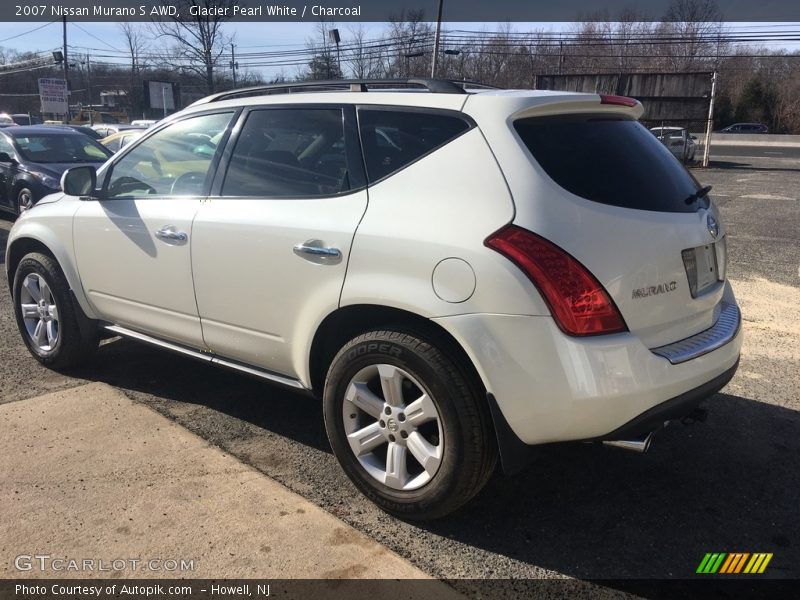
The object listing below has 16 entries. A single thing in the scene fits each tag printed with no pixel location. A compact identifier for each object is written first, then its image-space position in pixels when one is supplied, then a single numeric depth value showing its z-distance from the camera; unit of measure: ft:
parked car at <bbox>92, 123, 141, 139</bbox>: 100.83
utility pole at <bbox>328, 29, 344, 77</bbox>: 115.50
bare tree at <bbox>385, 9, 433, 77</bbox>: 121.70
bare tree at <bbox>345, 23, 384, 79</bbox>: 120.98
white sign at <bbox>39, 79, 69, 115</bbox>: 123.44
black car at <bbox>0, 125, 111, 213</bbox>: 33.81
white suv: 7.77
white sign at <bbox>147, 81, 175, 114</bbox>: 133.80
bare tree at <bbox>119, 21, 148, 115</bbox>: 192.34
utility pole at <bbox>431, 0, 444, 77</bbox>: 86.17
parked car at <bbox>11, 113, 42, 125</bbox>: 157.63
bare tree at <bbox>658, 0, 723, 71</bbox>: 146.32
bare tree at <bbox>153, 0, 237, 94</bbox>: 121.49
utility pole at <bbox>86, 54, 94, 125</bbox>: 209.42
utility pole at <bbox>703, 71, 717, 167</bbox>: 77.51
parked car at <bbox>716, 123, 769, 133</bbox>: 159.12
